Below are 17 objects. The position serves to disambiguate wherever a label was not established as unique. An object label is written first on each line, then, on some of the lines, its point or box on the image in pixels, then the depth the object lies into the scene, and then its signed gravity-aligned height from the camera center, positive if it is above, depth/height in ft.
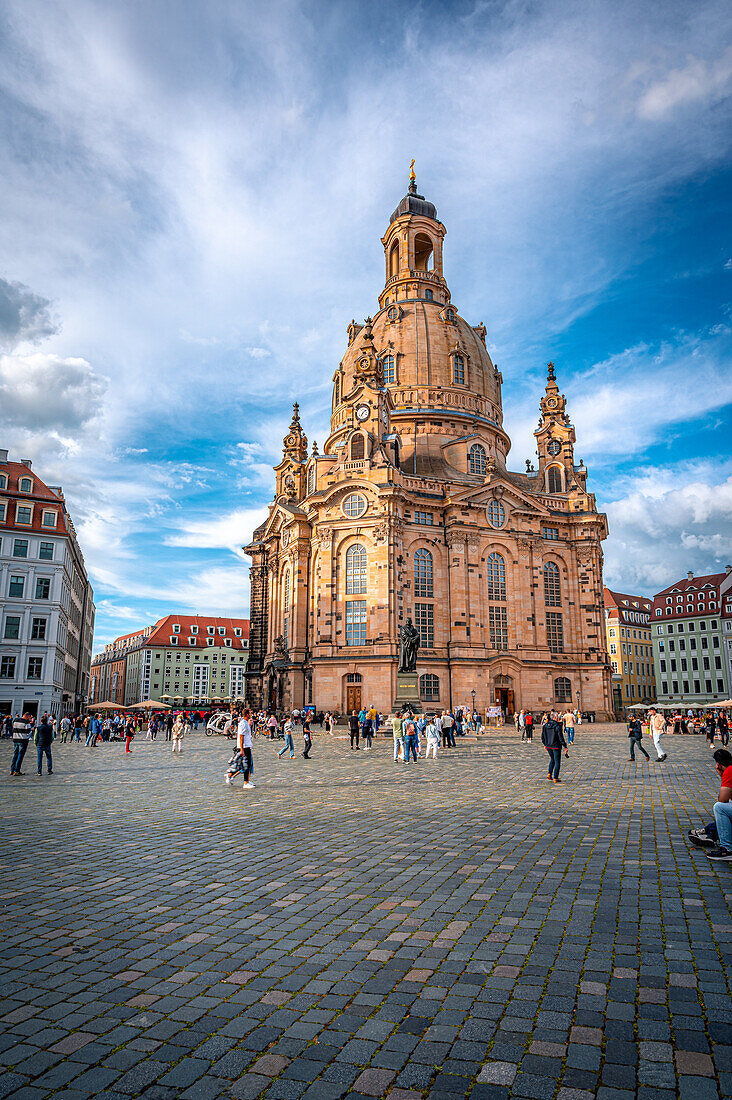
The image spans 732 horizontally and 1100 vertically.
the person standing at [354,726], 108.14 -3.60
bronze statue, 134.31 +9.76
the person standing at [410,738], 84.69 -4.22
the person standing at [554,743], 59.52 -3.37
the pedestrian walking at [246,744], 58.68 -3.47
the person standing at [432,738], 90.12 -4.50
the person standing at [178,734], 103.24 -4.65
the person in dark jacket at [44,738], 68.90 -3.58
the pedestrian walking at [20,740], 68.39 -3.71
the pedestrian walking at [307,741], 91.88 -4.97
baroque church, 190.08 +44.94
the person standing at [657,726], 83.71 -2.88
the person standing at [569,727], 129.49 -4.45
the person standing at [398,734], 87.04 -3.87
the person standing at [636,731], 85.51 -3.42
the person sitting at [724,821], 30.76 -5.12
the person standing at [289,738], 91.35 -4.60
